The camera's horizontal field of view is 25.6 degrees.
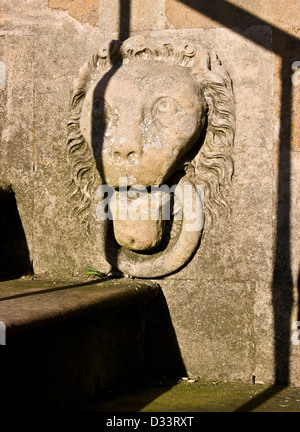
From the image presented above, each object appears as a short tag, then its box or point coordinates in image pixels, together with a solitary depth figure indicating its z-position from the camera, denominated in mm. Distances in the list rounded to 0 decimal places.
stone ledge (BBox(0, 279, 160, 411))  2445
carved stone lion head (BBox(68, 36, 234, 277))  3594
